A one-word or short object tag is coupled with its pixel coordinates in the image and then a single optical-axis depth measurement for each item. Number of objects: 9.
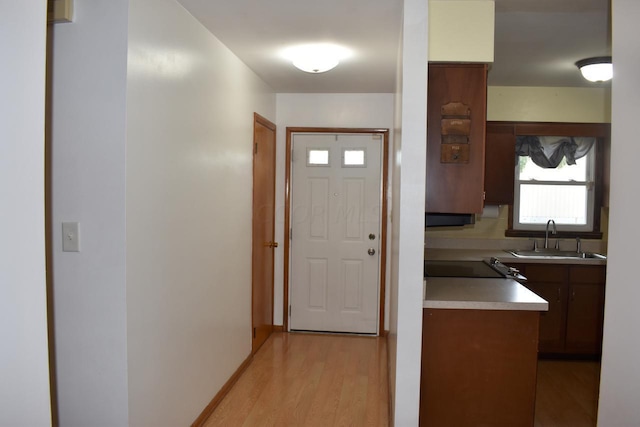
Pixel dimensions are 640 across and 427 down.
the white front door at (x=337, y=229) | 4.78
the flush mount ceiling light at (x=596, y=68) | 3.51
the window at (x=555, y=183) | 4.70
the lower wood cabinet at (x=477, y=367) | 2.47
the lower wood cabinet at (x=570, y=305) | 4.09
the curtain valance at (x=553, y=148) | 4.68
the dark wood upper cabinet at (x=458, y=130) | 2.49
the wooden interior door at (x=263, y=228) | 4.11
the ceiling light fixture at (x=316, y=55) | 3.30
